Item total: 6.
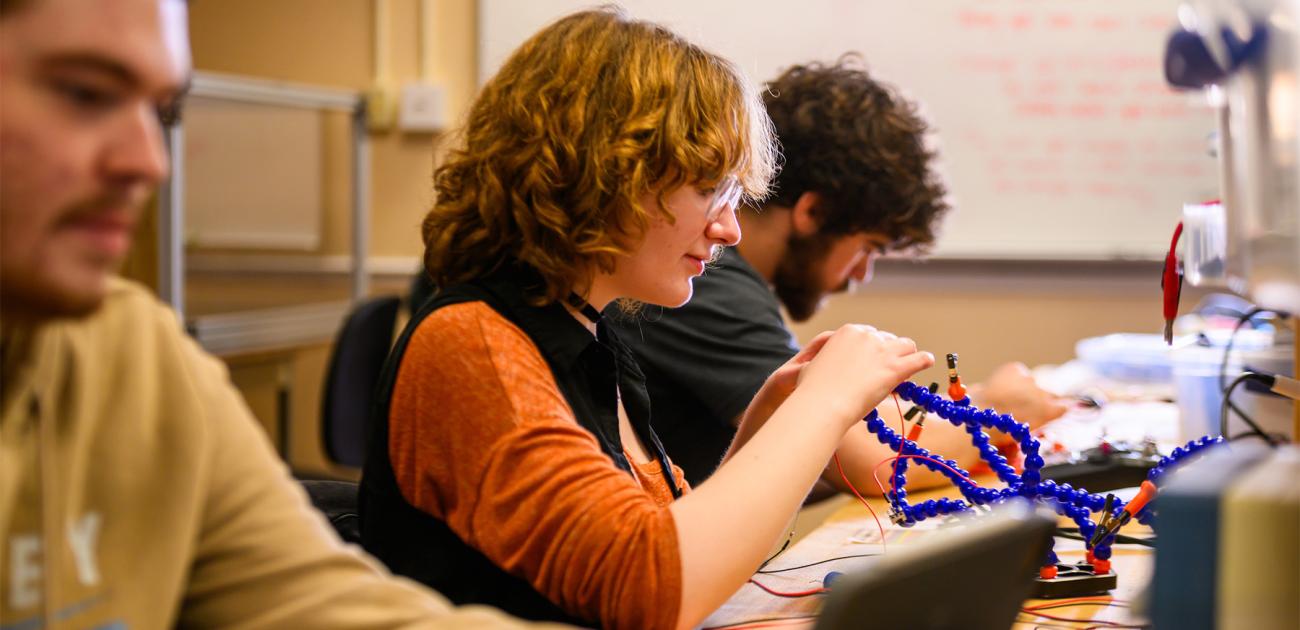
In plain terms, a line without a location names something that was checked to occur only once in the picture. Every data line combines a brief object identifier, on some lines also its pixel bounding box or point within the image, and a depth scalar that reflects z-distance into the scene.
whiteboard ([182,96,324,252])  3.13
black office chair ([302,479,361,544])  1.14
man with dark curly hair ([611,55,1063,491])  1.58
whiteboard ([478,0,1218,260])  3.04
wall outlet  3.34
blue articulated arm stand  1.15
